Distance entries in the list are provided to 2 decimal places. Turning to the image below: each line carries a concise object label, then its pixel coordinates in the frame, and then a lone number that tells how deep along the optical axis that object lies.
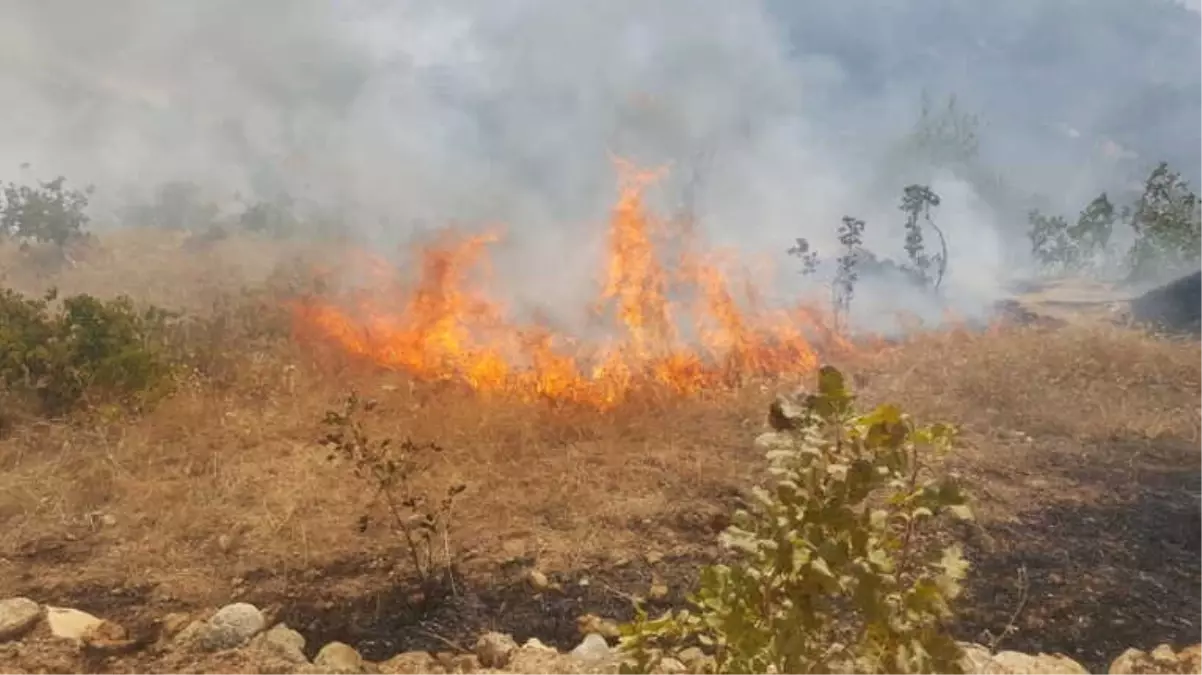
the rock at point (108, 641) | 4.00
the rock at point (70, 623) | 4.09
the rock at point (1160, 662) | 3.57
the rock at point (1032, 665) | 3.61
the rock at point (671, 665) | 3.27
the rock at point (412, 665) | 3.90
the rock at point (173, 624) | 4.21
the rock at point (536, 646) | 4.02
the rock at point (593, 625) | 4.32
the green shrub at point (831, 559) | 1.82
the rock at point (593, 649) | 3.91
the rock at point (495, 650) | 3.95
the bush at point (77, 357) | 7.12
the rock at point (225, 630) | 4.02
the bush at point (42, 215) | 15.84
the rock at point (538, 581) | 4.89
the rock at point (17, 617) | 4.06
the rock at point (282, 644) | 3.90
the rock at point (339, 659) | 3.74
